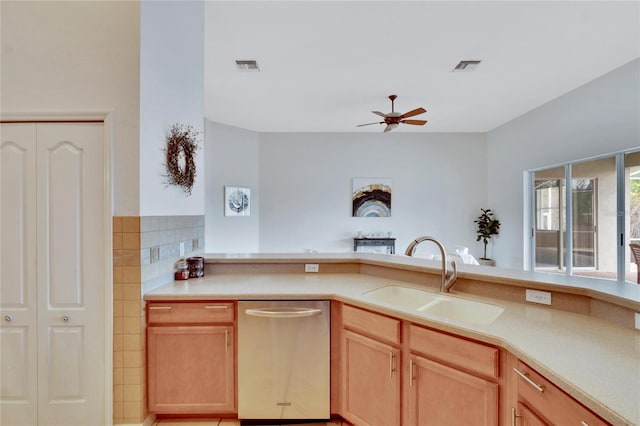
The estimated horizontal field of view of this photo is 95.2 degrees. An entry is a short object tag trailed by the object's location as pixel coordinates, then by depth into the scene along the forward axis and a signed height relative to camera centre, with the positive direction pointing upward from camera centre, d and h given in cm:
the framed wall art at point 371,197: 650 +35
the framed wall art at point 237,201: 581 +25
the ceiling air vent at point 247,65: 346 +179
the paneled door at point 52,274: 181 -38
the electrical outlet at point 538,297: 160 -47
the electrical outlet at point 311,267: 257 -48
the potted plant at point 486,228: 621 -34
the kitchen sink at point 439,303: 172 -59
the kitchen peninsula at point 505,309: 93 -52
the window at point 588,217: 365 -7
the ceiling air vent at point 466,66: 353 +181
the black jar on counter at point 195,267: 236 -44
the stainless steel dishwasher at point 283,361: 190 -97
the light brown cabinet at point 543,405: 87 -63
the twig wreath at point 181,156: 217 +44
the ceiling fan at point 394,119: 435 +142
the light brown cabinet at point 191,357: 189 -94
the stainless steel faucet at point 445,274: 184 -40
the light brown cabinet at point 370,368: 161 -92
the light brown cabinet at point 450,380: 125 -78
